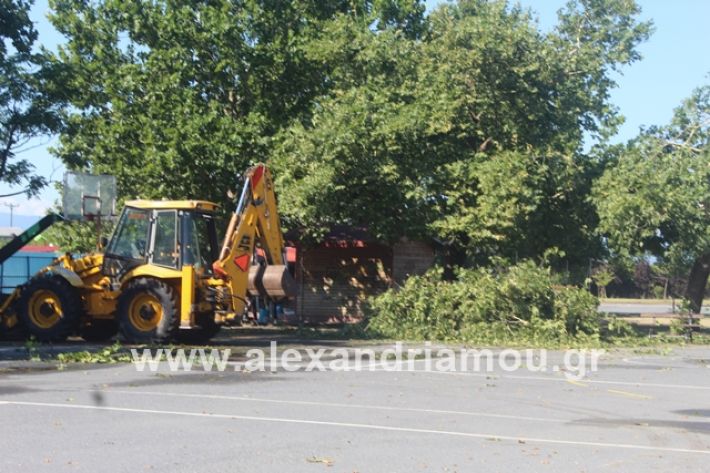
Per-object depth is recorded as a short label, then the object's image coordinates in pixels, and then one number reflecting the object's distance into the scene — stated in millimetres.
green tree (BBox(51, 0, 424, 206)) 27297
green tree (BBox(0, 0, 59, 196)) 24750
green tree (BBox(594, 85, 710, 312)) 28359
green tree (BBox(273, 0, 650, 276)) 26672
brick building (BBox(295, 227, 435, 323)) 33000
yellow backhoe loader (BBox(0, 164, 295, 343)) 20906
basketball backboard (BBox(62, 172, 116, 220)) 23812
